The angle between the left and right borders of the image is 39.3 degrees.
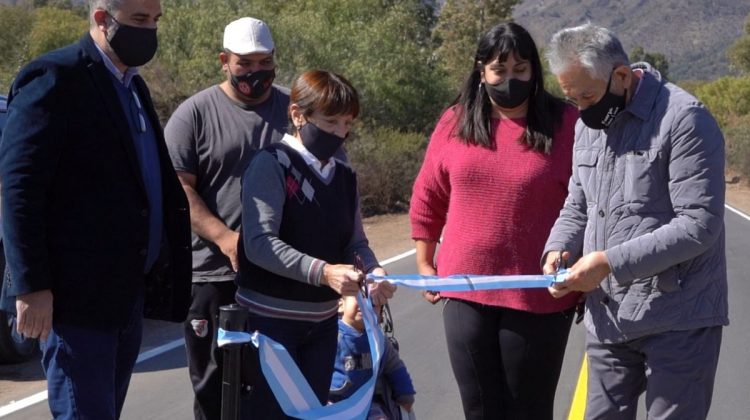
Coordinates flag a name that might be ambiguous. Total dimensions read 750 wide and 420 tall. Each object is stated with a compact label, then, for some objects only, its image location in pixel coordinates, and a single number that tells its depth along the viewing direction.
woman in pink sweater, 4.34
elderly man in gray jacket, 3.64
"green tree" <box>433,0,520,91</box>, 58.00
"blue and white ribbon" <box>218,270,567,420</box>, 3.87
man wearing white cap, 4.71
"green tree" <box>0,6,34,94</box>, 39.86
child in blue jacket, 5.03
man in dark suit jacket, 3.39
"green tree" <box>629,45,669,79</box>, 82.38
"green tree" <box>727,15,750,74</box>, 78.88
